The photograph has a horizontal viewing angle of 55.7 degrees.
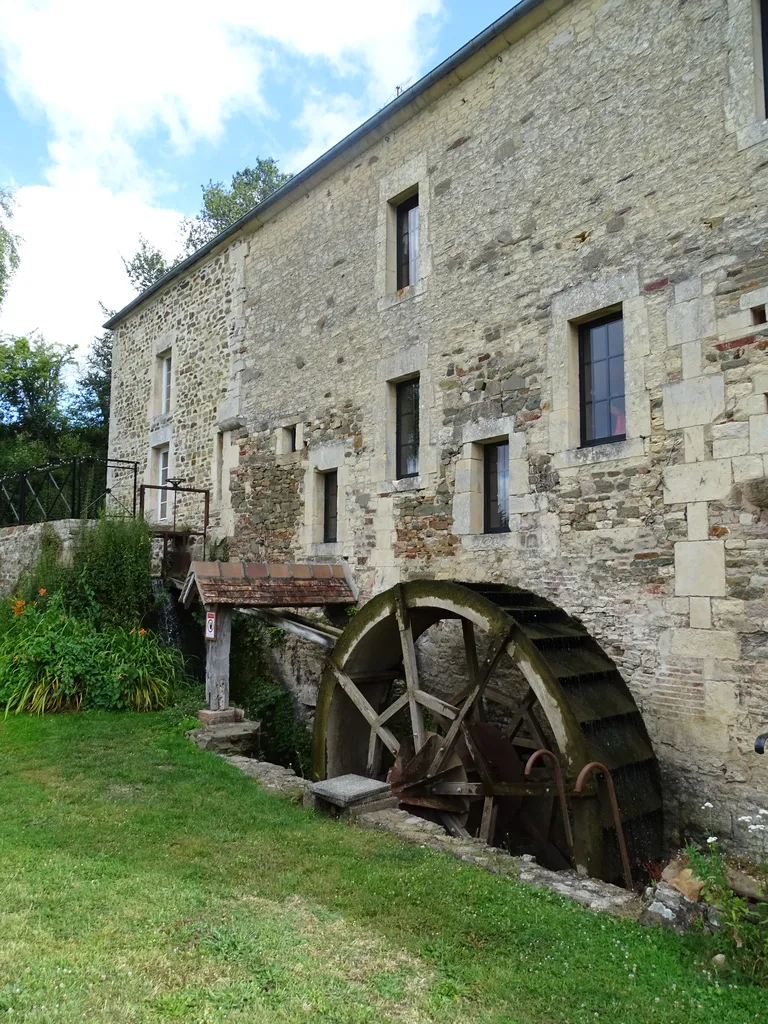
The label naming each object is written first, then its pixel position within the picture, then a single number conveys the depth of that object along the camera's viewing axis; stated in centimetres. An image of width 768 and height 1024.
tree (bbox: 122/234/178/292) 2173
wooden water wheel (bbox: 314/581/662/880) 470
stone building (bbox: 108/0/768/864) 496
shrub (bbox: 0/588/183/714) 751
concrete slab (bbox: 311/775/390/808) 484
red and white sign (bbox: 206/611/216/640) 717
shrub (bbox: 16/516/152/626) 880
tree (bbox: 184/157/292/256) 2005
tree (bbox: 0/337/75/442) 1884
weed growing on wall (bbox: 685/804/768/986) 282
